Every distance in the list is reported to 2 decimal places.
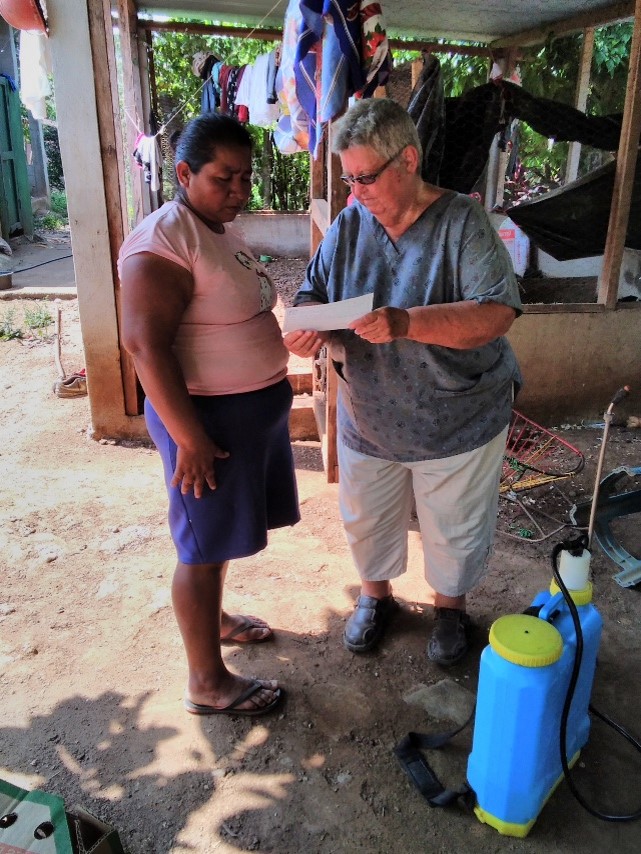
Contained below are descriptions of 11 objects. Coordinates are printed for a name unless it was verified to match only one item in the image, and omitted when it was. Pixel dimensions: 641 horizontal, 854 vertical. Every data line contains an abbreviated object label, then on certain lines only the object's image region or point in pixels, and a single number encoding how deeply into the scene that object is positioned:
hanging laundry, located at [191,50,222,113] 6.81
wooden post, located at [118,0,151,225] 5.88
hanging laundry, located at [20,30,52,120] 4.06
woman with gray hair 1.80
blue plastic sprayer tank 1.53
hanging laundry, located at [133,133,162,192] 5.50
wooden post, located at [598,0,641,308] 3.93
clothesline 5.51
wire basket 3.63
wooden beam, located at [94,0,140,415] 3.81
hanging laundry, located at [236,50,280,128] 5.85
